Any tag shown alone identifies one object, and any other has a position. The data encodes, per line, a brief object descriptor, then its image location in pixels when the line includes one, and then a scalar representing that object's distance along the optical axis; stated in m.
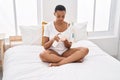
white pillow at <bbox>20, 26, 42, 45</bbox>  2.63
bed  1.71
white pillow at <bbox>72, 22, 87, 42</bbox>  2.75
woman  2.05
